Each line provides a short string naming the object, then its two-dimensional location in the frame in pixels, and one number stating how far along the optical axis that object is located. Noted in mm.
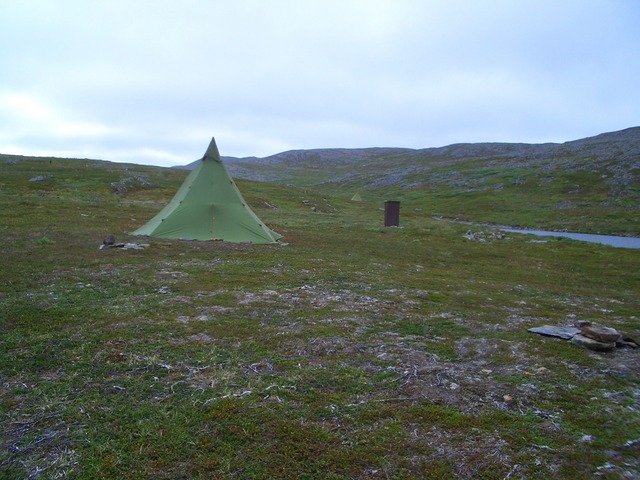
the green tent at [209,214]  23344
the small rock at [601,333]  9336
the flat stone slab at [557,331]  9930
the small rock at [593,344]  9156
